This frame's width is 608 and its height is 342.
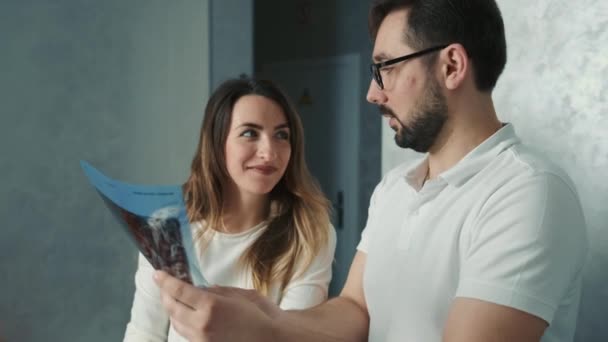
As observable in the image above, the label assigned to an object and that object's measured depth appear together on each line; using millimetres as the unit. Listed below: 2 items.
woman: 1748
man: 996
